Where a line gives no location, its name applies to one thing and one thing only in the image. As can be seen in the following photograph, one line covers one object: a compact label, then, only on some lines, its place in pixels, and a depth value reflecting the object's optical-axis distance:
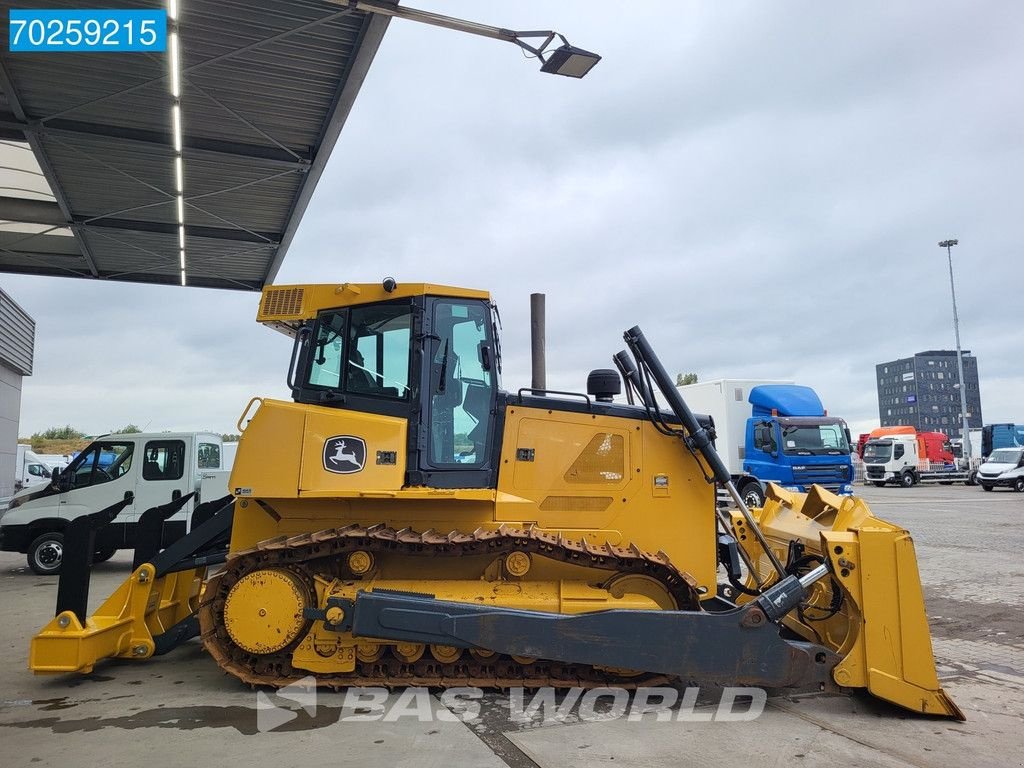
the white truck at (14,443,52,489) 27.97
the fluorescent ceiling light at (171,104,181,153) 9.84
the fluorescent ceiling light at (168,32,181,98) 8.41
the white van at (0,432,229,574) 11.30
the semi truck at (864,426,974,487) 35.16
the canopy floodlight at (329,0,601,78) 7.39
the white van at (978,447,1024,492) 30.05
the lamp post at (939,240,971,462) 39.06
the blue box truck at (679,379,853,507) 16.80
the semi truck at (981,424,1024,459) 40.00
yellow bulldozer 4.74
